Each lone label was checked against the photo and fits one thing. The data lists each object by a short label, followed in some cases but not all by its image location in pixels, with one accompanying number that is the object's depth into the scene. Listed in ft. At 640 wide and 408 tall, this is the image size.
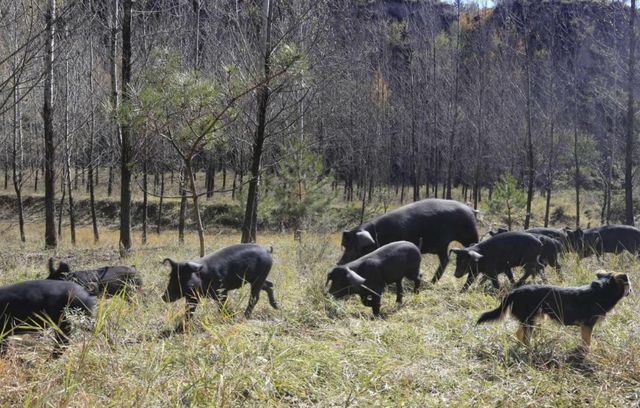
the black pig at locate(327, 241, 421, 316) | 21.12
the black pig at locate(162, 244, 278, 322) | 19.86
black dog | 17.20
